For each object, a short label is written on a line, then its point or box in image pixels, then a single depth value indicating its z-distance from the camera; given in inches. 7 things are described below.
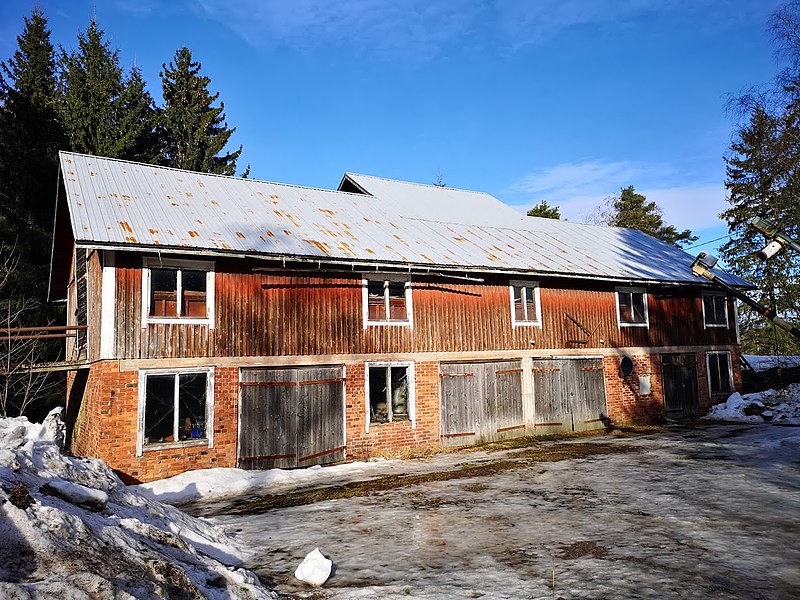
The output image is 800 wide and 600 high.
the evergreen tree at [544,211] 1868.8
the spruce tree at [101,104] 1102.4
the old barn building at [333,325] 525.7
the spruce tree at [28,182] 922.7
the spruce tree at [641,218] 2137.1
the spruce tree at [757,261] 1232.2
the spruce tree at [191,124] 1363.2
